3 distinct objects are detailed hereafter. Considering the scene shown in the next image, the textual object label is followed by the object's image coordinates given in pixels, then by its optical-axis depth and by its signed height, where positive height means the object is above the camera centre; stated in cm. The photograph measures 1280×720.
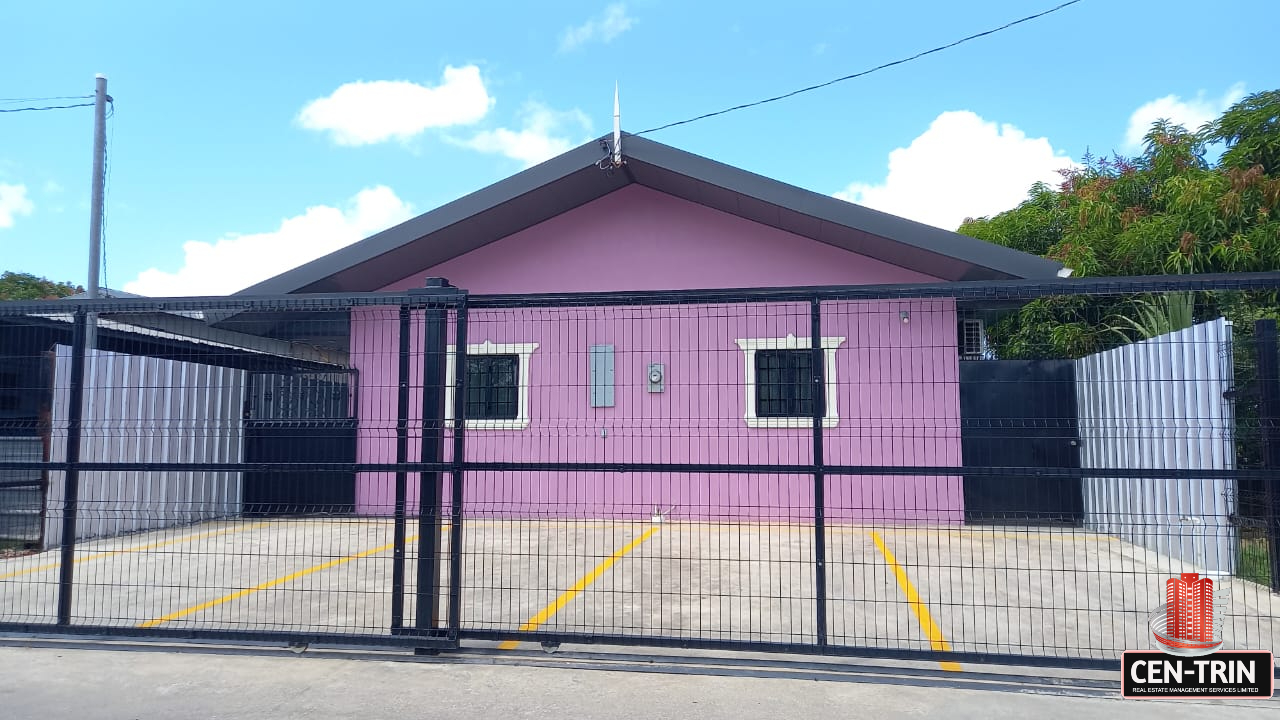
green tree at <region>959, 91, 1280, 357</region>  1201 +327
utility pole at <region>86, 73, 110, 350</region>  1391 +417
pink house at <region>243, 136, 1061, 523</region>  947 +214
